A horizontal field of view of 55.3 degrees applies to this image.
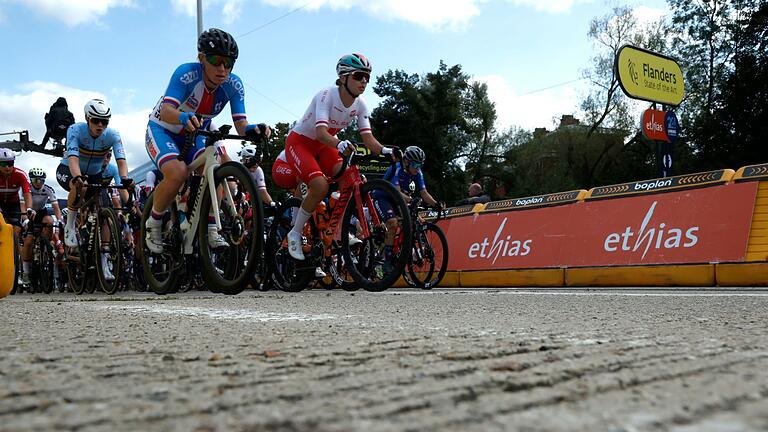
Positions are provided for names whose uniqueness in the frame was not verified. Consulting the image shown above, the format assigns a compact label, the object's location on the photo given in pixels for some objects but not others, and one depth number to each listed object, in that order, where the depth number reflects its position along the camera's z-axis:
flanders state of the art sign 18.59
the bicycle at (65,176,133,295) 8.19
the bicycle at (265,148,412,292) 6.33
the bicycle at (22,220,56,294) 12.29
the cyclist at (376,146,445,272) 6.55
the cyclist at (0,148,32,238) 10.47
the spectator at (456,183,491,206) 12.21
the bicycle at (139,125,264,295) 5.21
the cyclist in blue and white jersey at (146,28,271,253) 5.74
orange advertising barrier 8.20
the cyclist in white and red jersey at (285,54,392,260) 6.69
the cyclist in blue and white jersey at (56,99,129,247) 8.34
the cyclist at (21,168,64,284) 12.09
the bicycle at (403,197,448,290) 9.07
